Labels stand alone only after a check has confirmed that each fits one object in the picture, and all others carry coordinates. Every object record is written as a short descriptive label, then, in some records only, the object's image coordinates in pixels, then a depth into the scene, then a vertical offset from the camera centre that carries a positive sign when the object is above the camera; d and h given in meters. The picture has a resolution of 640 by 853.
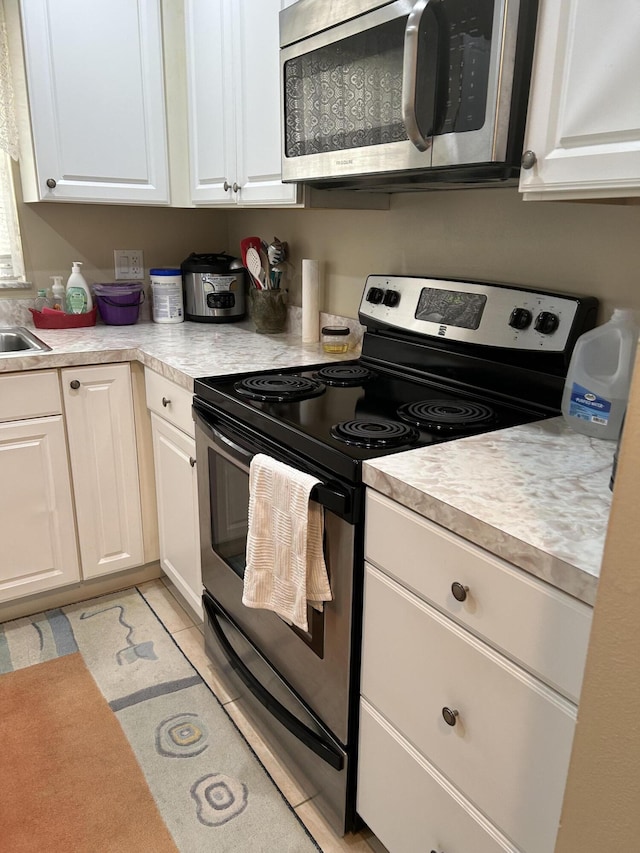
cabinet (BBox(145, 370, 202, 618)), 1.87 -0.76
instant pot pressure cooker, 2.55 -0.22
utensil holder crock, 2.33 -0.28
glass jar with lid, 2.01 -0.32
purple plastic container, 2.49 -0.28
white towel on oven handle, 1.21 -0.60
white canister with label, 2.55 -0.26
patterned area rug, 1.41 -1.28
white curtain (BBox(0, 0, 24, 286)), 2.18 +0.13
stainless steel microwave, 1.10 +0.28
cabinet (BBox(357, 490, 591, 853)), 0.84 -0.67
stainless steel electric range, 1.22 -0.39
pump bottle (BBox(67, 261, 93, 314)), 2.44 -0.24
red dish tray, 2.39 -0.34
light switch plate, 2.65 -0.14
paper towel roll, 2.14 -0.22
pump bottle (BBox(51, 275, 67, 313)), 2.44 -0.25
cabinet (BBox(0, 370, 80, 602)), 1.95 -0.82
